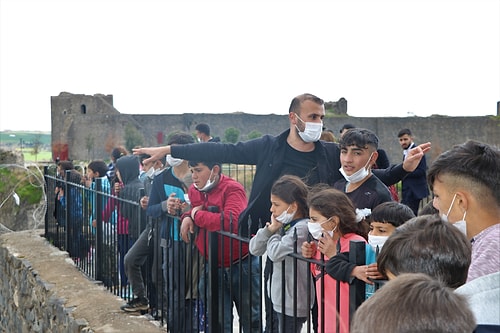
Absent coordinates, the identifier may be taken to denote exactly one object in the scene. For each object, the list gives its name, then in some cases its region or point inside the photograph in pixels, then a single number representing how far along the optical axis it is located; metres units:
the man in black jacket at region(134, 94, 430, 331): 3.82
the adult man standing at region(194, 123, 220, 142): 7.52
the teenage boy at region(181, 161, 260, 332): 3.49
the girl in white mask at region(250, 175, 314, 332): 3.11
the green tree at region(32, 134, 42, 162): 40.29
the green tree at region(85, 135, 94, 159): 39.97
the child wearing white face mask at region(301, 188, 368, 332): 2.75
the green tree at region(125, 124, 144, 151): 38.00
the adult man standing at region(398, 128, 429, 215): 6.18
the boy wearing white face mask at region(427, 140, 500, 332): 1.92
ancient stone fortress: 28.94
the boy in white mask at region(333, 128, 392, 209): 3.46
